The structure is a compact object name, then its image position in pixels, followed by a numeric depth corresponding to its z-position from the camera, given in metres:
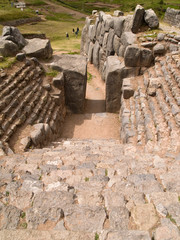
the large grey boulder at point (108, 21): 13.22
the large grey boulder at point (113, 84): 9.85
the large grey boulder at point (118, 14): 14.57
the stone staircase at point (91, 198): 2.50
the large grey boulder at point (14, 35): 10.00
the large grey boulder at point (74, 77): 10.01
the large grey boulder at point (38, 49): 10.29
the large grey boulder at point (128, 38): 10.05
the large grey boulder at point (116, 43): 12.06
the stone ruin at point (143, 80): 6.41
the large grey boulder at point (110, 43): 13.20
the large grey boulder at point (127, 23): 10.85
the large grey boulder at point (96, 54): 16.38
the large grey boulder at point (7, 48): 9.09
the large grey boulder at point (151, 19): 10.39
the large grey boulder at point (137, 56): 9.41
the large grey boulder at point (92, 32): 17.20
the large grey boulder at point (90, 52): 17.80
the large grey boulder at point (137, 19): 10.16
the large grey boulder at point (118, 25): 11.73
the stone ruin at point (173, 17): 15.13
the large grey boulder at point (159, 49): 9.23
